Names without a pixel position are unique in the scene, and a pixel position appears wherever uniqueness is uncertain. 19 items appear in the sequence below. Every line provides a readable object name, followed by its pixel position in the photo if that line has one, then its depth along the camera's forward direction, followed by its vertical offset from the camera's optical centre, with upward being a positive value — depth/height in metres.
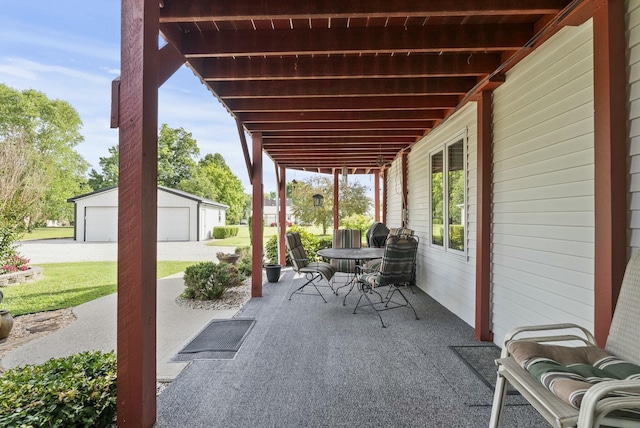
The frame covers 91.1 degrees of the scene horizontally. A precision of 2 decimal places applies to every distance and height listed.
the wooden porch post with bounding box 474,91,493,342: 3.22 -0.07
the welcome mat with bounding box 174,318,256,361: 2.96 -1.28
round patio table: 4.69 -0.59
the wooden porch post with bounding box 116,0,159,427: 1.72 +0.01
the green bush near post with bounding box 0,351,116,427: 1.51 -0.93
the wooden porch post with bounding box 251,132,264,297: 5.14 +0.03
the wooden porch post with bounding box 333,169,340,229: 8.45 +0.19
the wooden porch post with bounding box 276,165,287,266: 8.16 +0.23
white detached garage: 9.29 -0.23
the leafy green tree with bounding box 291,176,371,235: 11.77 +0.59
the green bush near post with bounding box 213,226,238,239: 19.11 -0.95
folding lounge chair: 1.05 -0.67
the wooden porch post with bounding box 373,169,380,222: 9.26 +0.59
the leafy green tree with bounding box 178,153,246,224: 24.44 +2.61
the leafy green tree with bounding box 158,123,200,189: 25.43 +5.25
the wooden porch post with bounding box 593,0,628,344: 1.71 +0.33
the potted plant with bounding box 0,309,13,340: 3.63 -1.26
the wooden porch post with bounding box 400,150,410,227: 6.52 +0.67
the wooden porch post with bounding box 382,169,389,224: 8.89 +0.66
